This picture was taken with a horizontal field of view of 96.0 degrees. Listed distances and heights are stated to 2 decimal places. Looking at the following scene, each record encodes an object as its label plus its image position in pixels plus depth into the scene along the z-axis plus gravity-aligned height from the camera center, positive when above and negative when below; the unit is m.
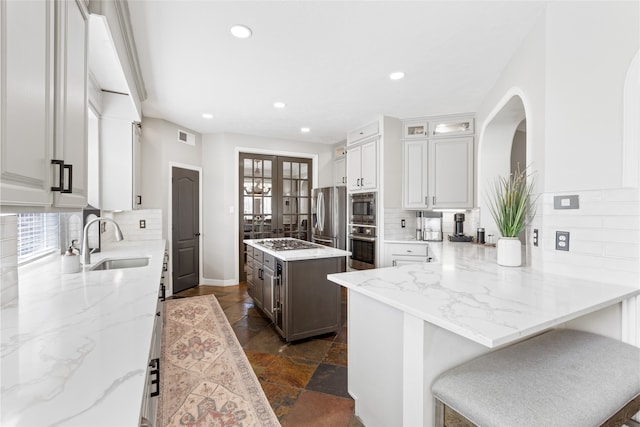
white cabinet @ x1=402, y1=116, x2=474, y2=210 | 3.77 +0.62
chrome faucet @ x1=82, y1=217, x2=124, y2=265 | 1.99 -0.25
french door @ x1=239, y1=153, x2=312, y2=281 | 4.98 +0.28
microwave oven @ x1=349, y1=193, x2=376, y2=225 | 4.13 +0.08
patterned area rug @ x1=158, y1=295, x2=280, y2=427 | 1.73 -1.21
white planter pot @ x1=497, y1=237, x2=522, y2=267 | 1.86 -0.24
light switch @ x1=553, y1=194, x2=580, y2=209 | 1.59 +0.07
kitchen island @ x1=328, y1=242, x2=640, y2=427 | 1.01 -0.36
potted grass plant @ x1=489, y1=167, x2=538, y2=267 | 1.86 -0.01
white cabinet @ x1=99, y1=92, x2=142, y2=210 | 2.80 +0.55
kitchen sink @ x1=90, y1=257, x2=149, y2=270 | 2.39 -0.43
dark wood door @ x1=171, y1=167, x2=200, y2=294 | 4.28 -0.23
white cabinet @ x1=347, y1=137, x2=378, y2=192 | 4.12 +0.71
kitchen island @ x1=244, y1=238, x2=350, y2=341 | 2.67 -0.75
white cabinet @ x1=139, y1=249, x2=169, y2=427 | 1.01 -0.76
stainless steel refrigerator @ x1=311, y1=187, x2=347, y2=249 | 4.55 -0.04
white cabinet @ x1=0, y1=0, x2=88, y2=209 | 0.74 +0.34
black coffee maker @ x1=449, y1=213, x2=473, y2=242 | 3.49 -0.19
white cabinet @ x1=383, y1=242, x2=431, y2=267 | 3.81 -0.54
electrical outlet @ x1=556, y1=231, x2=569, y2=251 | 1.64 -0.15
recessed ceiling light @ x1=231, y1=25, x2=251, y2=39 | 2.03 +1.31
